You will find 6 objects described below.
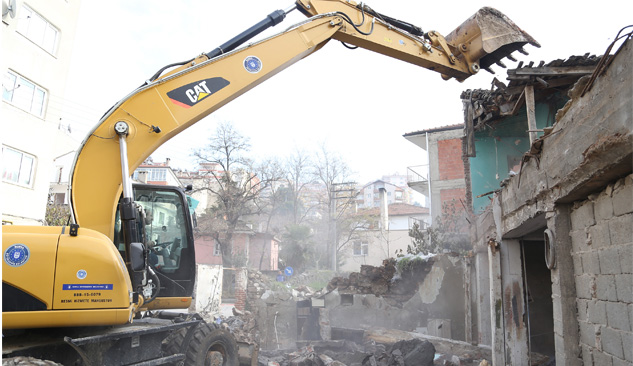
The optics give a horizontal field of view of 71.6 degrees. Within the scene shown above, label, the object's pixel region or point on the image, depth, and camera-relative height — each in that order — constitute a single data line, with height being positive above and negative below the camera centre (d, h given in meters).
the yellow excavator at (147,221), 4.05 +0.45
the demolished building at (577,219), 3.64 +0.60
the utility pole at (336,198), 37.16 +6.04
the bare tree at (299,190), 37.94 +6.42
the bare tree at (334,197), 38.16 +6.09
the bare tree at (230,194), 31.19 +5.00
